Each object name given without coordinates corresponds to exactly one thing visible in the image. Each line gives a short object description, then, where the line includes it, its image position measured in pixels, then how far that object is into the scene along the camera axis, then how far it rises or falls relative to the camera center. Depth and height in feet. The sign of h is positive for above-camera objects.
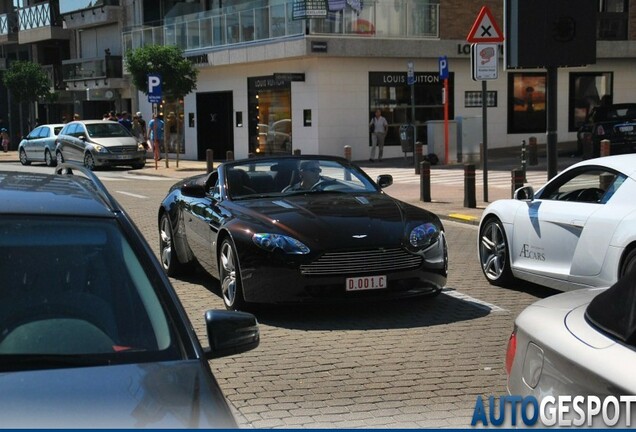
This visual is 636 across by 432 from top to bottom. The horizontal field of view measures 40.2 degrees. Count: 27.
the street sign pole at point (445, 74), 83.82 +4.43
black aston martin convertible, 24.84 -3.37
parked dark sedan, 81.00 -1.39
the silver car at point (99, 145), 100.01 -1.97
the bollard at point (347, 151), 82.54 -2.73
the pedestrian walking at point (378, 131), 98.58 -1.05
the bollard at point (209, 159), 86.53 -3.35
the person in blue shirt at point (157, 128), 101.17 -0.18
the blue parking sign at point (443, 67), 83.71 +5.11
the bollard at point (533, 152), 84.58 -3.31
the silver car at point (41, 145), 108.93 -1.99
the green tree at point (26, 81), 147.64 +8.26
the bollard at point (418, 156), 77.96 -3.18
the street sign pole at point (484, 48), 49.60 +4.07
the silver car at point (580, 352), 8.91 -2.63
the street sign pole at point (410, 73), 86.48 +4.74
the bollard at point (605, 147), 65.79 -2.32
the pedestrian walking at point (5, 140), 162.38 -1.84
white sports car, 24.08 -3.45
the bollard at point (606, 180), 25.76 -1.90
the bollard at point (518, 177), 48.80 -3.28
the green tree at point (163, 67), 102.06 +6.98
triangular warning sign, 49.65 +5.08
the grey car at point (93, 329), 8.73 -2.50
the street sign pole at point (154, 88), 89.97 +4.01
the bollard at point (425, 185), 56.59 -4.24
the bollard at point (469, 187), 52.16 -4.09
